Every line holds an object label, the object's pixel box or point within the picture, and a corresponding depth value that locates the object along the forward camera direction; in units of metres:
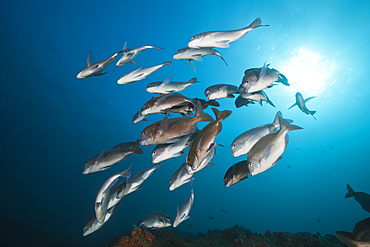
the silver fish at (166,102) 2.27
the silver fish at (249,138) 2.04
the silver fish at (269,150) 1.65
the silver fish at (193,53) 2.66
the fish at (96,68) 2.41
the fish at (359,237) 1.73
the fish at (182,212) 2.74
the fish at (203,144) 1.54
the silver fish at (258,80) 2.31
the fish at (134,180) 2.52
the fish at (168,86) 2.93
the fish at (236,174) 2.04
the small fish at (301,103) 4.22
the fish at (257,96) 2.82
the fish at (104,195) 2.17
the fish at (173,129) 1.88
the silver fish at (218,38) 2.08
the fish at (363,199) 3.32
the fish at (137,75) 2.99
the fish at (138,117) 2.85
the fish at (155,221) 3.30
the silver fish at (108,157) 2.27
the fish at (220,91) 2.81
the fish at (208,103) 2.62
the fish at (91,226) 2.81
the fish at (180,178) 2.40
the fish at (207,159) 1.94
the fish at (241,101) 3.27
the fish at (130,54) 2.86
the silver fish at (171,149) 2.24
